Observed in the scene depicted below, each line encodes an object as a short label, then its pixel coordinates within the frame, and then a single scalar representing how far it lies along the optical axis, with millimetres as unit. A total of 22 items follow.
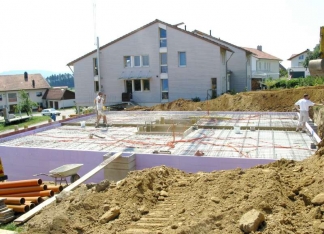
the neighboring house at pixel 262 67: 34062
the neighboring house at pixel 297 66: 49466
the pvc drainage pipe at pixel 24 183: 6898
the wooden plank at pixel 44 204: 5434
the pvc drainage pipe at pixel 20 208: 6086
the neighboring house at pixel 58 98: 46312
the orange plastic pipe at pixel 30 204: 6230
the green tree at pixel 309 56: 40162
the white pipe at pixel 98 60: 26536
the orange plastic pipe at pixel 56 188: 7073
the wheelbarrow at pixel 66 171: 7286
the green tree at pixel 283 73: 51862
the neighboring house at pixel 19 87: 43625
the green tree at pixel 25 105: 36062
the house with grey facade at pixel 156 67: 24625
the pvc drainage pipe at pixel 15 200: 6199
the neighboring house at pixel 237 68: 29438
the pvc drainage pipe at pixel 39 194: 6832
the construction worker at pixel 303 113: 9883
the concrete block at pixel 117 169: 8028
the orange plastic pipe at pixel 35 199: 6512
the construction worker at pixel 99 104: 12484
